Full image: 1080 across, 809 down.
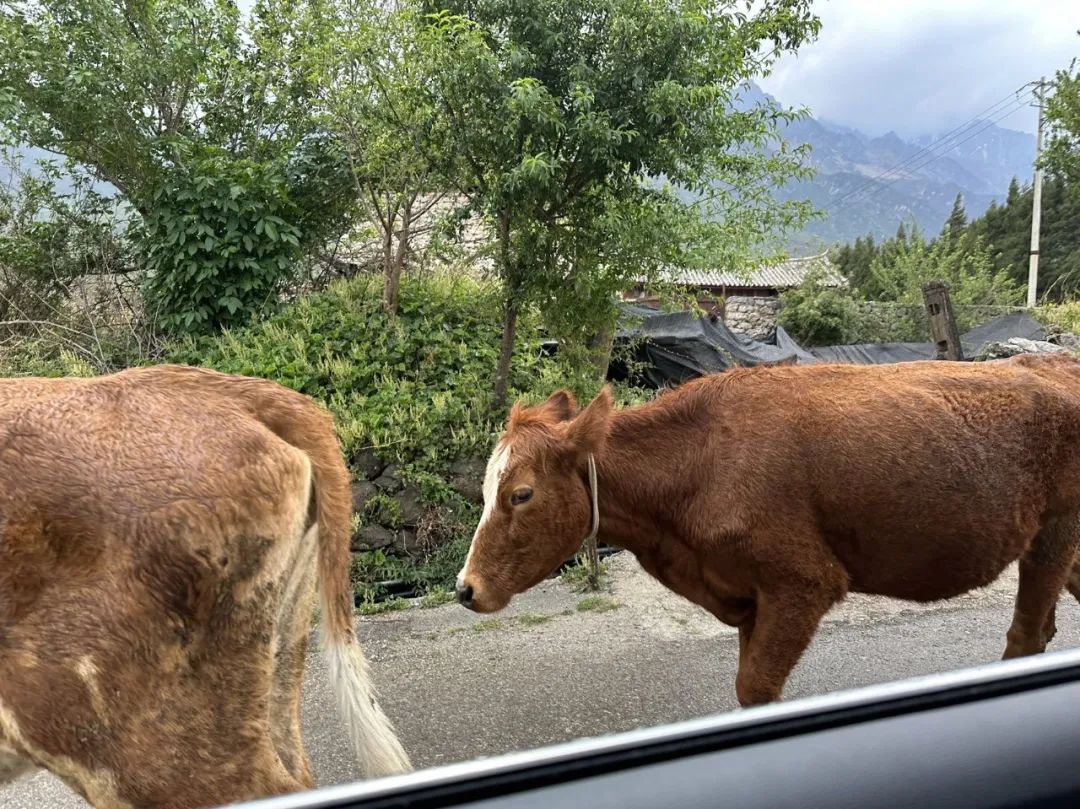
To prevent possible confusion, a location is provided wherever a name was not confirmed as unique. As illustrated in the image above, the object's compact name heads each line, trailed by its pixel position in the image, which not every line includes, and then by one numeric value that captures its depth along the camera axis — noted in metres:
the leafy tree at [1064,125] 12.18
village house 19.23
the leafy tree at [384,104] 5.21
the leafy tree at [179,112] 6.22
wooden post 6.61
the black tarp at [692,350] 7.98
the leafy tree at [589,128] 4.58
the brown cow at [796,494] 2.52
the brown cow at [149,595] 1.49
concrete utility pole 20.94
